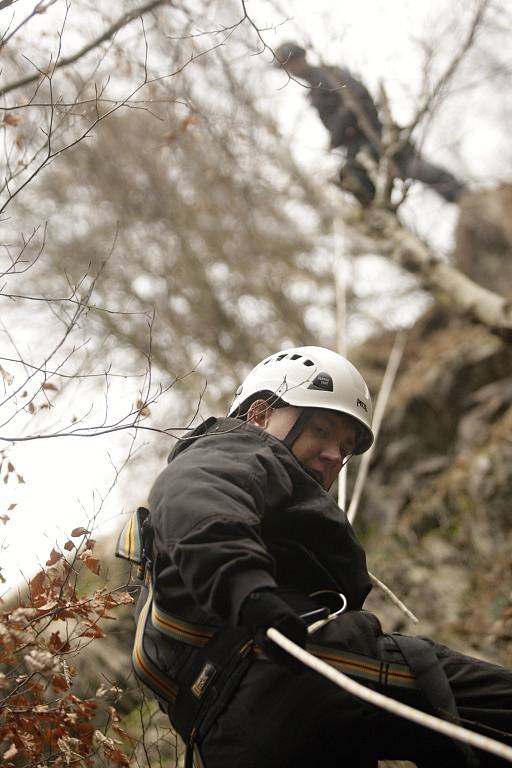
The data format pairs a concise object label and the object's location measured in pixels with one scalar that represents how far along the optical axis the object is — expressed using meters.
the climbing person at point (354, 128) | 8.15
